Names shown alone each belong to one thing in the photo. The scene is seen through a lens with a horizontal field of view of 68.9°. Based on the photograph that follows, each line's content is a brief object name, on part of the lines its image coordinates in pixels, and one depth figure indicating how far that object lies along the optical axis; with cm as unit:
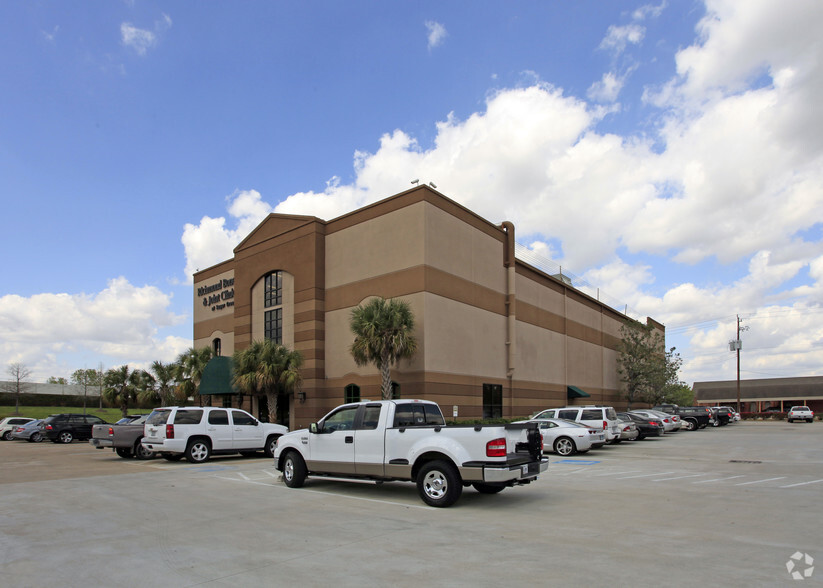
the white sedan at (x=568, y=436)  2034
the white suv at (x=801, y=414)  5509
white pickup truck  1009
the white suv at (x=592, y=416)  2244
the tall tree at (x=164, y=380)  4172
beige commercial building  2770
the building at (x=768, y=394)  8269
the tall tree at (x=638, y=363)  5284
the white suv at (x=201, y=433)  1836
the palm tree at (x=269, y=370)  3041
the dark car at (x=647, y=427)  2928
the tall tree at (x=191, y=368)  3919
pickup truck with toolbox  2039
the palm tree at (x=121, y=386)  4272
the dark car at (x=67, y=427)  3002
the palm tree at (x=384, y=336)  2564
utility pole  6619
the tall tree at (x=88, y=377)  8112
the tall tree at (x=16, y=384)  6477
